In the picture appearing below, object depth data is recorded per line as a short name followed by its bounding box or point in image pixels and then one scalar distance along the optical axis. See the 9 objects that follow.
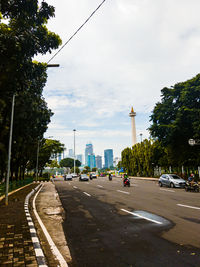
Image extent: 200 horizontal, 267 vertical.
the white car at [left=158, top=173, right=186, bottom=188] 19.83
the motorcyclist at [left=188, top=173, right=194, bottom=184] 17.63
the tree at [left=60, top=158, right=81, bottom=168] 121.32
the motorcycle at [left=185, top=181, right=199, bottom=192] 16.78
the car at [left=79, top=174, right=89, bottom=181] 39.34
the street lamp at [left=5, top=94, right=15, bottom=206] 12.18
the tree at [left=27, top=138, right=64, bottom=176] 44.86
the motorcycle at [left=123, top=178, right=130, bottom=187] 22.11
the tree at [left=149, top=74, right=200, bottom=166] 24.16
